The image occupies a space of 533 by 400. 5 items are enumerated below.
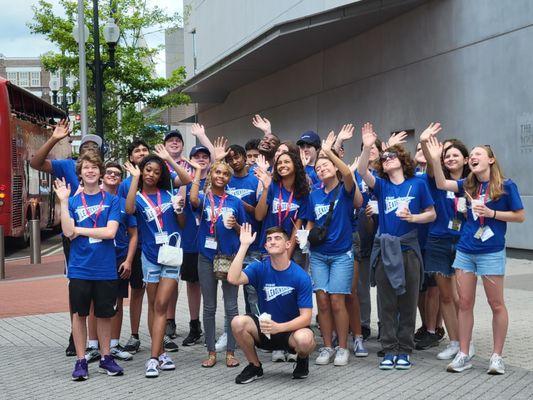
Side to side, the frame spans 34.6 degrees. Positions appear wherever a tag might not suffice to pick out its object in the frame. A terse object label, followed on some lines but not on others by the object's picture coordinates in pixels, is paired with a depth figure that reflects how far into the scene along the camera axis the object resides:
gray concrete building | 15.58
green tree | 27.95
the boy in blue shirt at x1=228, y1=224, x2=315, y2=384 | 6.86
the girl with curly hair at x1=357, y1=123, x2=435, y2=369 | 7.37
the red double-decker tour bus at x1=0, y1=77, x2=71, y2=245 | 19.02
